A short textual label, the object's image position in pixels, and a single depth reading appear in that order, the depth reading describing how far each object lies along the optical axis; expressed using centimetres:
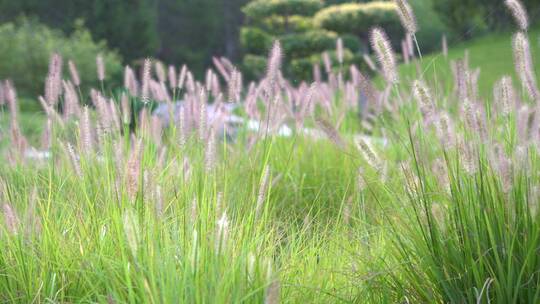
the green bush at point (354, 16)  1831
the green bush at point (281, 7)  1706
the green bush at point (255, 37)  1811
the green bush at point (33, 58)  1546
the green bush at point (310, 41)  1752
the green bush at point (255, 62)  1744
